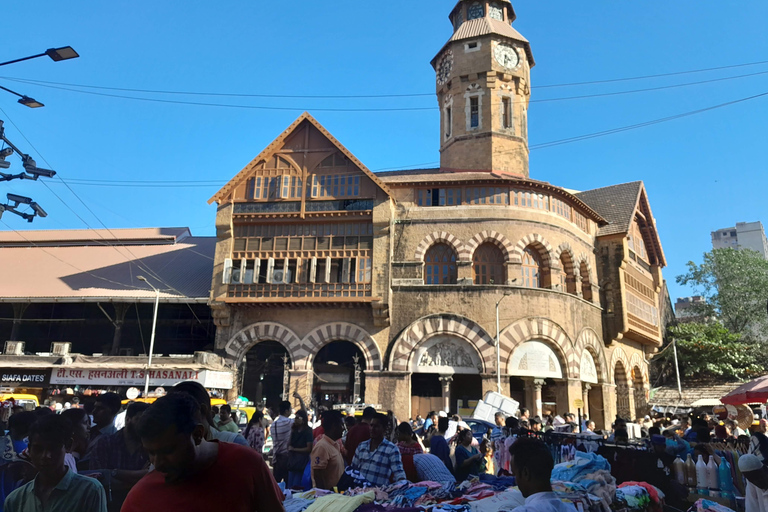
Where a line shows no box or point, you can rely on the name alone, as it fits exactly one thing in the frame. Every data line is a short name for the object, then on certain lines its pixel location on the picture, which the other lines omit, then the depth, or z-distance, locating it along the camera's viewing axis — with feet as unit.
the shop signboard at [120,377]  91.54
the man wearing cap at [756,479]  21.24
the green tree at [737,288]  141.49
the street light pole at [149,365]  86.73
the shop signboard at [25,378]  95.64
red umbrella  51.96
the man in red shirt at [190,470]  8.75
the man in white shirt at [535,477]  13.44
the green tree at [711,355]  121.08
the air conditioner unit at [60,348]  97.25
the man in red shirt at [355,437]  28.84
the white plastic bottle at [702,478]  28.22
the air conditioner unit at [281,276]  94.94
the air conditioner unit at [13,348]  98.90
